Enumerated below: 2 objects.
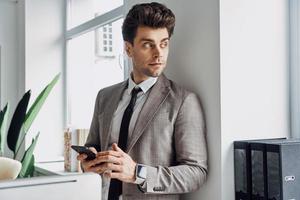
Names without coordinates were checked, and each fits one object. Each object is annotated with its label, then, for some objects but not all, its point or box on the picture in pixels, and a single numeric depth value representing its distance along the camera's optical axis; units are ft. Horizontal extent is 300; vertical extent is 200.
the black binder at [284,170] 4.36
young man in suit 4.60
